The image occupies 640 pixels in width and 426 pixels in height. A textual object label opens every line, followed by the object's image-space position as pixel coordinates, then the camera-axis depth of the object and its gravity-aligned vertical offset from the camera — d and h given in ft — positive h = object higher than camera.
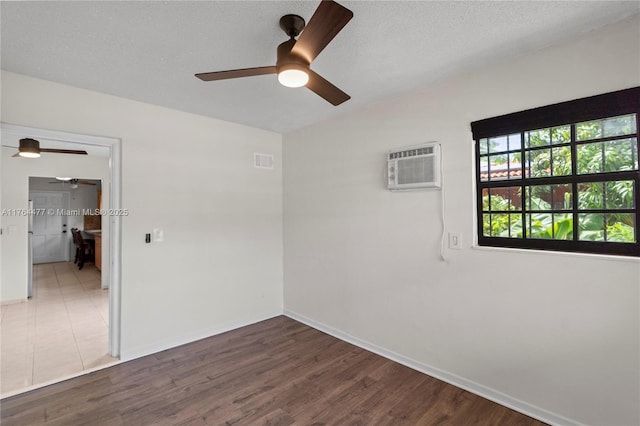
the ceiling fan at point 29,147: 11.96 +2.85
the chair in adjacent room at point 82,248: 23.43 -2.48
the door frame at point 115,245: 9.40 -0.88
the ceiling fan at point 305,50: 4.49 +2.97
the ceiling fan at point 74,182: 24.91 +3.09
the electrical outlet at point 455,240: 8.04 -0.69
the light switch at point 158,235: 10.10 -0.61
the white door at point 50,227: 25.88 -0.84
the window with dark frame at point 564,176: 5.91 +0.85
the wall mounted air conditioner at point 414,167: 8.32 +1.41
